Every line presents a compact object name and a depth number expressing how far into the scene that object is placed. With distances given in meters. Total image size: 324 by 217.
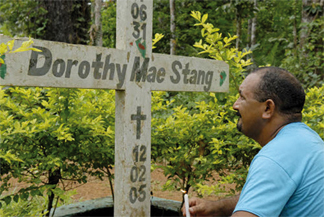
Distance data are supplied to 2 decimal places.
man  1.24
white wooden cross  2.09
